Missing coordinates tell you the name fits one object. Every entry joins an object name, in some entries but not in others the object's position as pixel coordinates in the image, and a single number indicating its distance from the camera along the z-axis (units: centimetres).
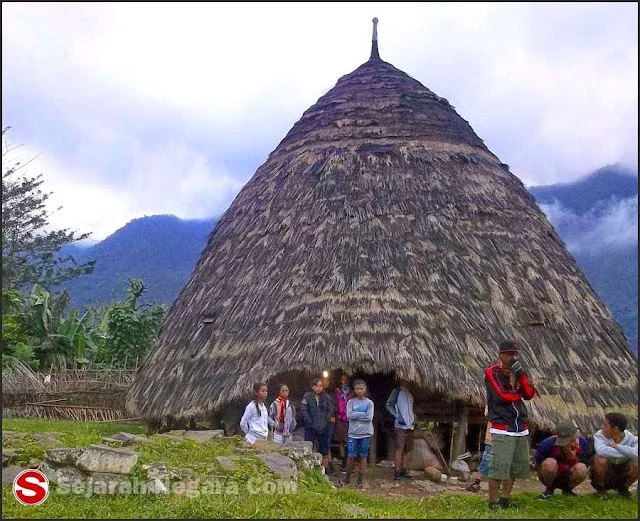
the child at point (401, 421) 782
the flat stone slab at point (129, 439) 617
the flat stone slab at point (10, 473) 505
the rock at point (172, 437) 661
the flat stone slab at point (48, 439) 590
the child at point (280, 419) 768
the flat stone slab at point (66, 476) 506
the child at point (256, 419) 724
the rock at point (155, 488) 496
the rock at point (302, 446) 643
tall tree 2819
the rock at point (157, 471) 511
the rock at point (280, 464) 567
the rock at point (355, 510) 473
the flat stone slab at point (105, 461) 507
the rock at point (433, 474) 794
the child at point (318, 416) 766
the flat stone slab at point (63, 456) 516
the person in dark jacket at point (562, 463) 584
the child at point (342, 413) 820
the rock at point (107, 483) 498
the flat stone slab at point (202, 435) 684
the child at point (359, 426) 721
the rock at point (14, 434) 608
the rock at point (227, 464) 546
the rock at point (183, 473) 524
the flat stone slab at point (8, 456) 532
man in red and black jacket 536
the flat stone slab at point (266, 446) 635
